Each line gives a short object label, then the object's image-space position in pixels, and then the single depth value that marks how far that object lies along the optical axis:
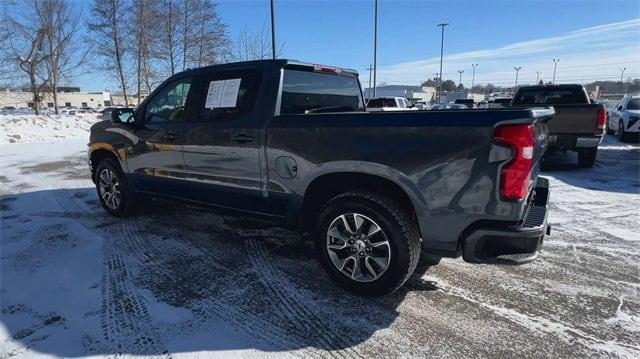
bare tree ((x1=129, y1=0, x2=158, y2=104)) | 23.28
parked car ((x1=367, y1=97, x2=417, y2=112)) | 22.98
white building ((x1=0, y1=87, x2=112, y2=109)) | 98.06
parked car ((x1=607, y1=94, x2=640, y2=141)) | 14.28
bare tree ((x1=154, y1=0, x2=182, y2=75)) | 23.22
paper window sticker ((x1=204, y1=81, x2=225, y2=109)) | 4.29
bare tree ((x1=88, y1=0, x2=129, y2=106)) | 24.19
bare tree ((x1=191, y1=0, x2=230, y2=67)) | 23.41
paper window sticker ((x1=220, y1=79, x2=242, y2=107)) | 4.13
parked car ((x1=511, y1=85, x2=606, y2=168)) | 8.44
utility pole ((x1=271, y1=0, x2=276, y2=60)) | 15.38
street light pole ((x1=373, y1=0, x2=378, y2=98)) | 27.15
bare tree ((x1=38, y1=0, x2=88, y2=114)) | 27.81
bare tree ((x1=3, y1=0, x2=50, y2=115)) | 27.66
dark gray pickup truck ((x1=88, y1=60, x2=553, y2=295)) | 2.79
